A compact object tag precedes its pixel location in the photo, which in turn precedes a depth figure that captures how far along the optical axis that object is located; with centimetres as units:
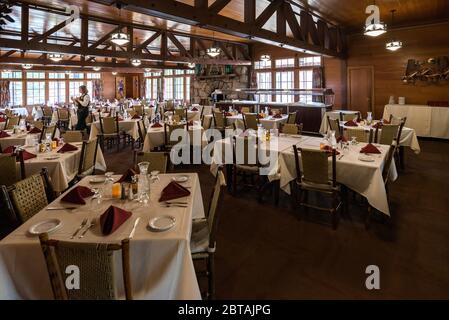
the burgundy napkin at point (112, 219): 195
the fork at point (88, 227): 191
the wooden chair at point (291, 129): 536
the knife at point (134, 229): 189
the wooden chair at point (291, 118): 745
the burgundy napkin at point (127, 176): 281
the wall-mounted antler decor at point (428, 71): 915
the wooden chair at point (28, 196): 233
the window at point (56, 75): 1809
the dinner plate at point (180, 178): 288
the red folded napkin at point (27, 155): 398
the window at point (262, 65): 1342
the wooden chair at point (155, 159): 333
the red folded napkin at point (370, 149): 392
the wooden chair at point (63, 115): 1142
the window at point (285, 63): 1266
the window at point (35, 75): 1706
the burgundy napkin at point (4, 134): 565
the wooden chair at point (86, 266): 151
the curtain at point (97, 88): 2031
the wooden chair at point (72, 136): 524
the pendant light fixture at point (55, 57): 1053
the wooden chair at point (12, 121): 784
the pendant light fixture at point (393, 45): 841
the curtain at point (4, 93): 1590
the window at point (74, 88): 1916
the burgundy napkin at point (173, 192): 247
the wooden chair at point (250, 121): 752
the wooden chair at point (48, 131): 550
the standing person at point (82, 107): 867
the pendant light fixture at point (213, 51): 1000
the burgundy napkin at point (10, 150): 431
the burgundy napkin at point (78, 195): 241
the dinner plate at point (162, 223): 195
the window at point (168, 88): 1862
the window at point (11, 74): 1599
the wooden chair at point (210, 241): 228
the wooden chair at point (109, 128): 762
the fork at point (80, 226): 191
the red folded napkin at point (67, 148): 437
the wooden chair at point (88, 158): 421
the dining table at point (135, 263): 179
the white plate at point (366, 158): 360
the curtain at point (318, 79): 1166
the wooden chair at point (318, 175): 352
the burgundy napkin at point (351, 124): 629
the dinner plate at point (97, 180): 292
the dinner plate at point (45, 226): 193
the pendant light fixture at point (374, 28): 607
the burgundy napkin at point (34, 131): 592
